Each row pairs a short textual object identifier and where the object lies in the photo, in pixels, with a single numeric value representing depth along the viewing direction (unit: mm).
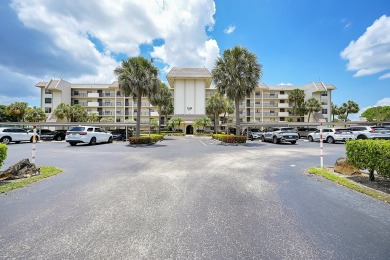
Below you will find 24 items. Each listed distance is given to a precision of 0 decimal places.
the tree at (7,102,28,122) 48875
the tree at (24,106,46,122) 44156
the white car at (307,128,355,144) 21688
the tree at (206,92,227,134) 45562
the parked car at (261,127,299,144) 21891
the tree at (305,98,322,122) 49906
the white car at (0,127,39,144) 21125
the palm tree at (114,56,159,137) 21422
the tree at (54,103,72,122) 44875
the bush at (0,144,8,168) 6371
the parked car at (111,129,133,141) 27259
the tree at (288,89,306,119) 52334
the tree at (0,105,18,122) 58056
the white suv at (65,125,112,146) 18719
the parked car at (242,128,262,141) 31303
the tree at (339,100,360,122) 60762
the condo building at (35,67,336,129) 52781
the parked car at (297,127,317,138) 32772
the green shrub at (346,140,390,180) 5469
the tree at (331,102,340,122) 63156
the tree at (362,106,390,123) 56406
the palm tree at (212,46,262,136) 22547
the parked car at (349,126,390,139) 19016
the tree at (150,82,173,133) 35916
